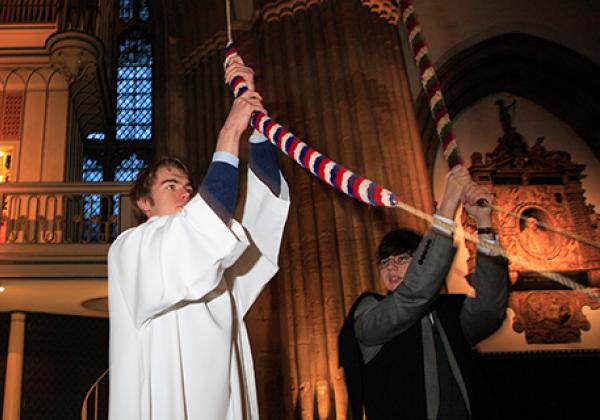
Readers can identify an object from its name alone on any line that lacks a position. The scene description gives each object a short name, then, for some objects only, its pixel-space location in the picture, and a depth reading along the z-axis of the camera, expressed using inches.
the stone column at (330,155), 222.2
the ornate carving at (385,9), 284.7
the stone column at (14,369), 356.5
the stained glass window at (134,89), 492.7
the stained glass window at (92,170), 470.0
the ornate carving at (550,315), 324.5
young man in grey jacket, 82.9
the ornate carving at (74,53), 387.9
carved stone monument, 328.2
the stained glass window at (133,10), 534.6
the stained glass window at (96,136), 481.1
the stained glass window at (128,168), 468.8
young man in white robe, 67.2
